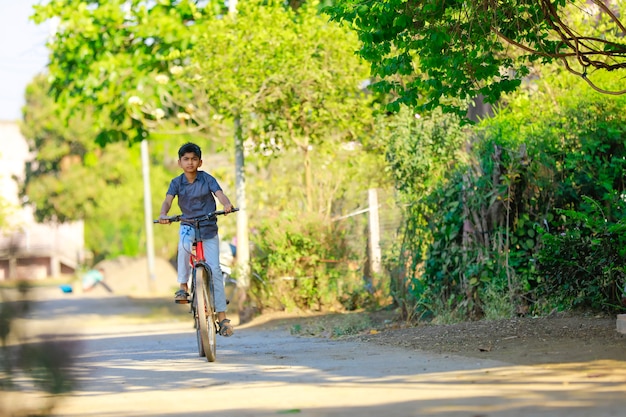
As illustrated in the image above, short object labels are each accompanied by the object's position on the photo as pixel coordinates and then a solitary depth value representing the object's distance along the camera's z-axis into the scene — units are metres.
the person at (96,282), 44.28
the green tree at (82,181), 59.09
